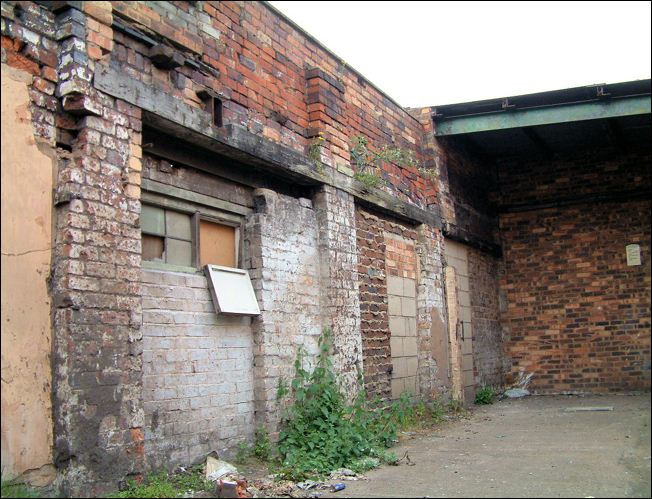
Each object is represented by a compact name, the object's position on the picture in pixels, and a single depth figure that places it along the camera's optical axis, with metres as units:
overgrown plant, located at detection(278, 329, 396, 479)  5.83
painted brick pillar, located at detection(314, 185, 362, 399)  7.16
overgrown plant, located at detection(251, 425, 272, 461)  5.90
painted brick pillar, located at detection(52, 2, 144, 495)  4.15
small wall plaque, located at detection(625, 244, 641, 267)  12.26
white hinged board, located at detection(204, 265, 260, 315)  5.76
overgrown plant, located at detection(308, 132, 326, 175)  7.13
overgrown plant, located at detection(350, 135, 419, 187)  8.12
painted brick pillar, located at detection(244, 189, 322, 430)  6.22
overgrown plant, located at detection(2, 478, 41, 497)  3.76
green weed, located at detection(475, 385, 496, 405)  11.22
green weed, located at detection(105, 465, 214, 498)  4.41
